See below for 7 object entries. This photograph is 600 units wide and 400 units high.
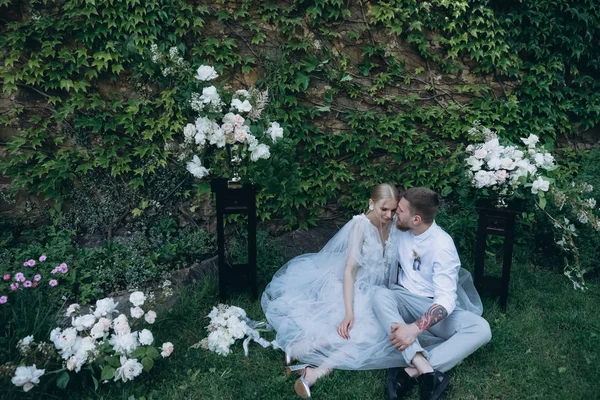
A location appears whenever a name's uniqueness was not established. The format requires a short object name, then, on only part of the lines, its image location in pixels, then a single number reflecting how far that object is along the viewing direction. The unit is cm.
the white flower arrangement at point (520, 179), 379
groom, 307
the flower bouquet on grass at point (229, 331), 343
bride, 323
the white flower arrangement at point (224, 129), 352
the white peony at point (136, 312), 312
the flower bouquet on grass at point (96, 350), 281
